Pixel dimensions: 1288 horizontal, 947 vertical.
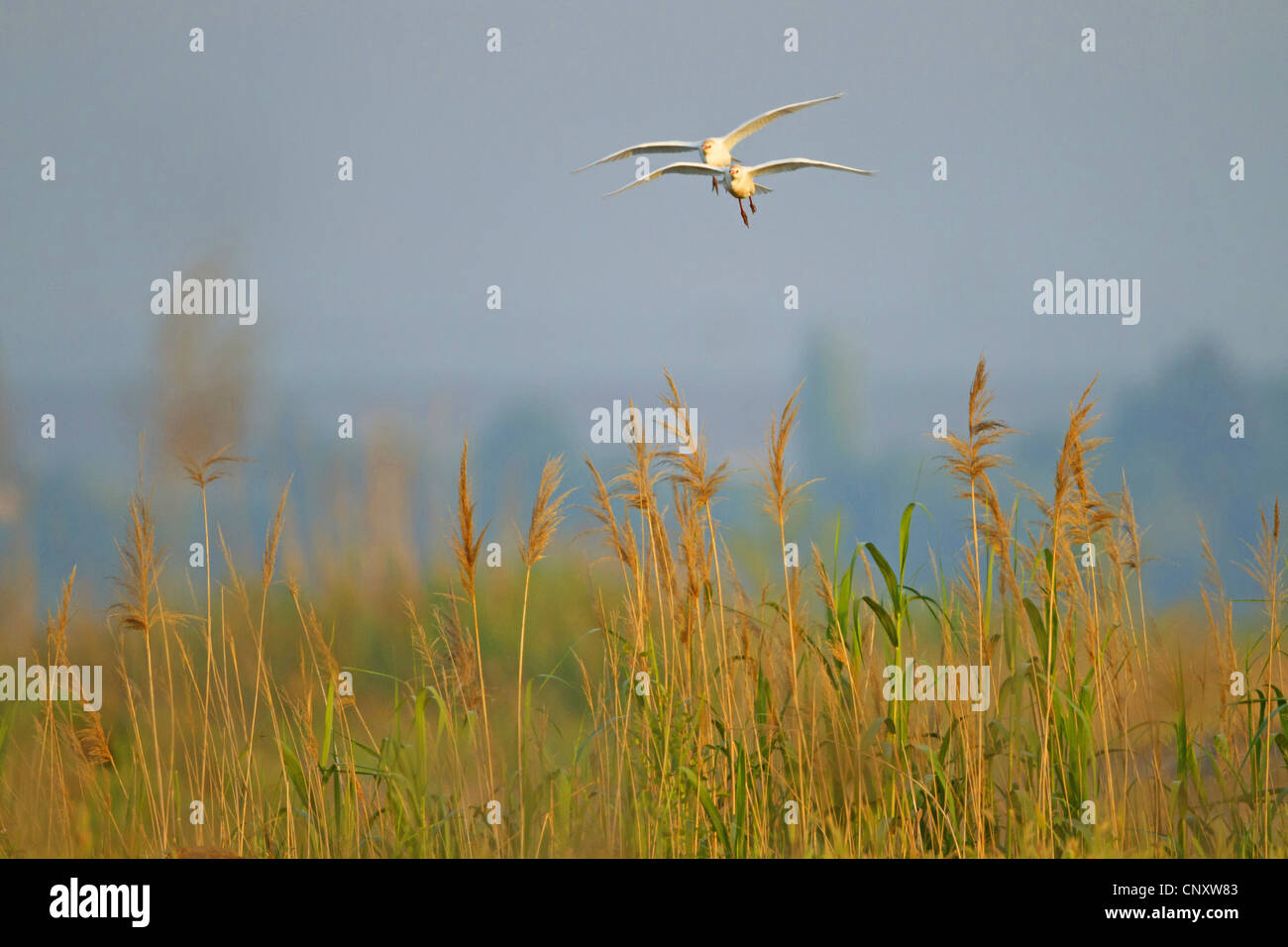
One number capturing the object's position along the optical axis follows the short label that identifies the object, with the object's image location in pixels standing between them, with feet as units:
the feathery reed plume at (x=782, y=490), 19.90
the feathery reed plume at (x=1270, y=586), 21.26
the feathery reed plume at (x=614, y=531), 19.75
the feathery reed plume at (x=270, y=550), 21.42
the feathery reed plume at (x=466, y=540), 19.40
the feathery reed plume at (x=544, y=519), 19.61
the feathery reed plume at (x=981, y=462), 20.17
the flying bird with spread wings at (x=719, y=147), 22.76
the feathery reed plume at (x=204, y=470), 23.18
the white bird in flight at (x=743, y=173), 22.61
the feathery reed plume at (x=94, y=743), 21.94
